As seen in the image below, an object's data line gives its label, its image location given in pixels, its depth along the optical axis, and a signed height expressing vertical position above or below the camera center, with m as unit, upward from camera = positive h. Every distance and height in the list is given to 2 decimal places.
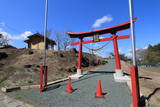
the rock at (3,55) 13.46 +0.80
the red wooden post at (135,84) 2.88 -0.82
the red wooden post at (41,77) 4.60 -0.89
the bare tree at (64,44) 39.69 +6.70
